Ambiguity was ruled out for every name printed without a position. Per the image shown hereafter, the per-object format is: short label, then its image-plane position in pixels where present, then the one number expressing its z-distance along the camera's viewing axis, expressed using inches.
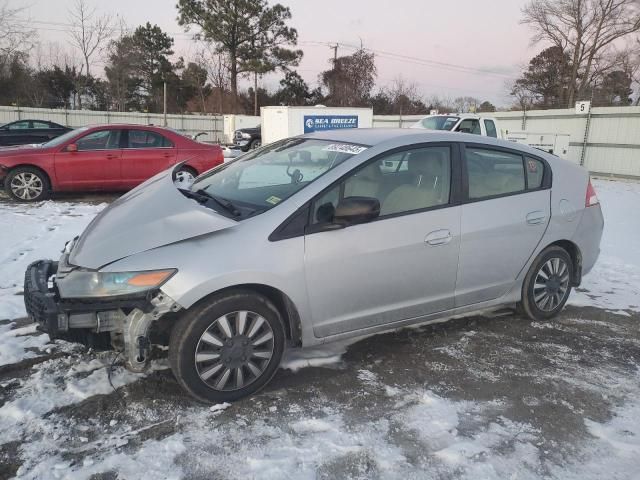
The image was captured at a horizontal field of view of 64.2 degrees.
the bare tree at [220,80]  1572.7
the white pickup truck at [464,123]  513.0
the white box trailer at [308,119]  714.8
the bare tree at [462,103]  1962.4
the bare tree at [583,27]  1235.2
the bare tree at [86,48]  1422.2
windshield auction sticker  136.4
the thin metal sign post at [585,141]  667.4
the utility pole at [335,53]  1850.6
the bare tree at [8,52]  920.3
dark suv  884.6
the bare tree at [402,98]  1823.3
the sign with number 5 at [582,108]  663.8
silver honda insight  110.4
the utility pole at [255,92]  1569.0
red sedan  353.1
